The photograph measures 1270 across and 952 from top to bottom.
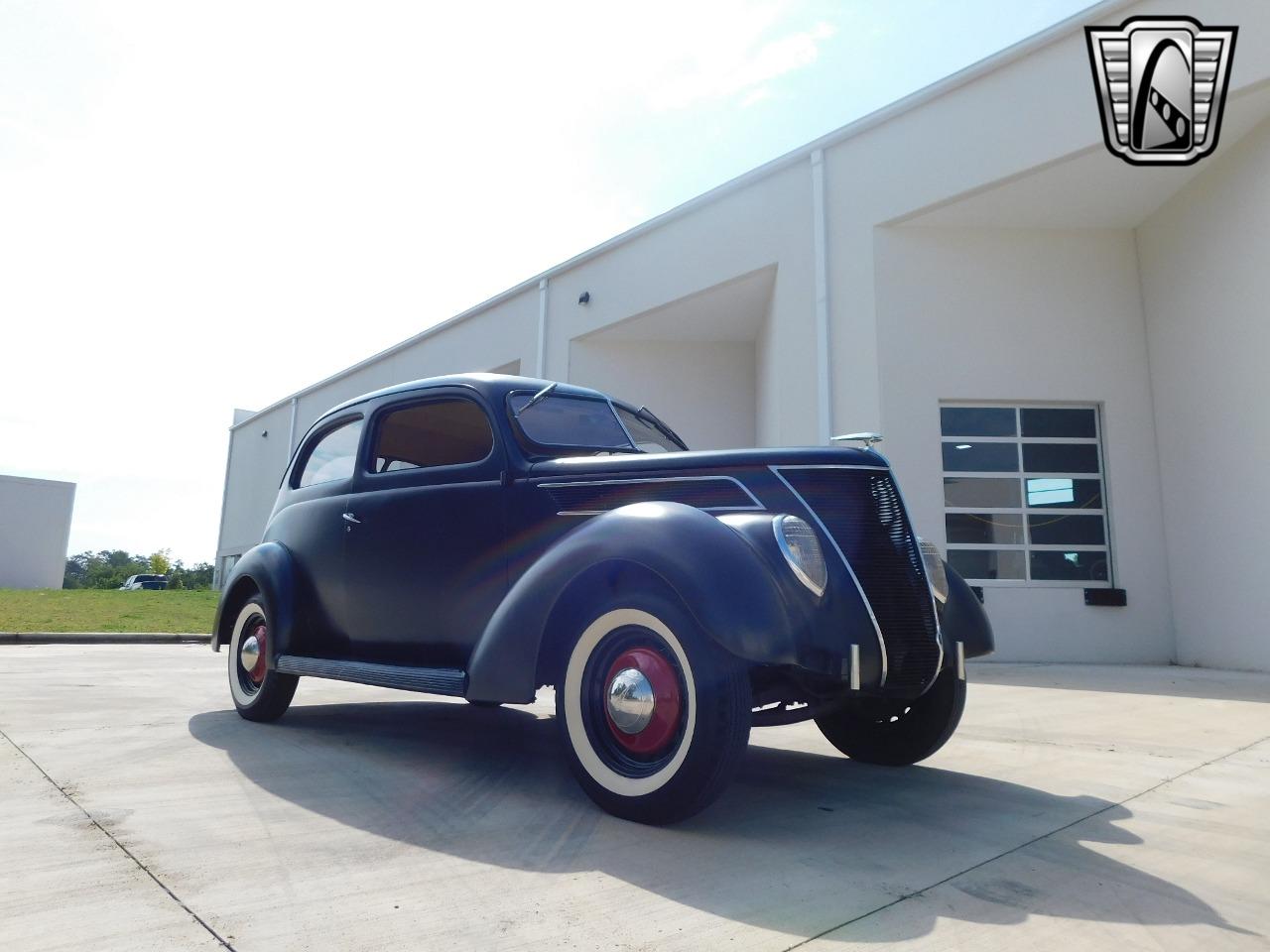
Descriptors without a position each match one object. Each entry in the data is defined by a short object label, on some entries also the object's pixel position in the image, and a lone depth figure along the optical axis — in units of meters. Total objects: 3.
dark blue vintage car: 2.51
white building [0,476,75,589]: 39.78
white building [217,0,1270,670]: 8.61
